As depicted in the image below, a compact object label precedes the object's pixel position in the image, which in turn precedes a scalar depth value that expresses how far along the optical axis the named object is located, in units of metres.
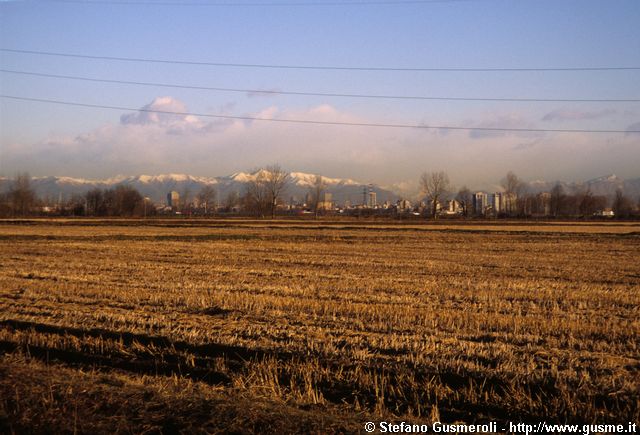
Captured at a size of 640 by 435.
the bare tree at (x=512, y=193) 180.38
